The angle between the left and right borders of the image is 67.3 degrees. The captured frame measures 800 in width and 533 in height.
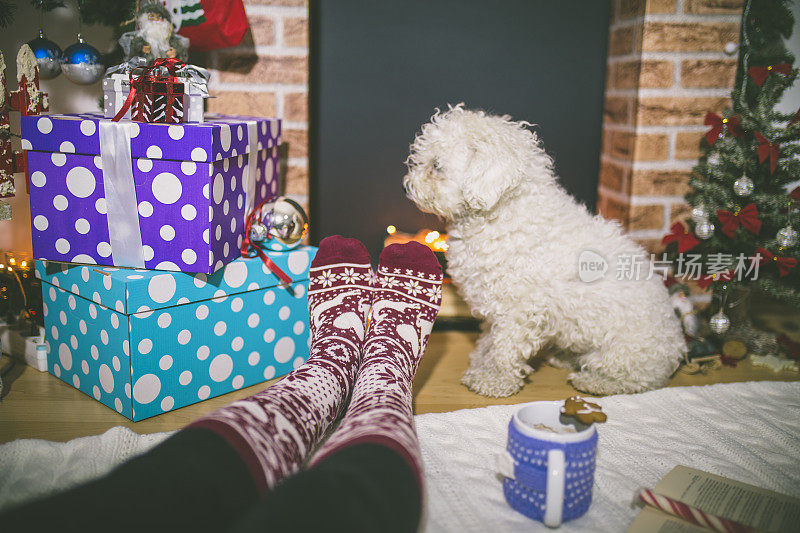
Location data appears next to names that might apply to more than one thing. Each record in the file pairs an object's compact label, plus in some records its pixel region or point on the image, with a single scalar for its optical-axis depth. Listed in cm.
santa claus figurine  149
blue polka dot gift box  127
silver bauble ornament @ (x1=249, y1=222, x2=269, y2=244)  146
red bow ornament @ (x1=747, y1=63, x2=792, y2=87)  167
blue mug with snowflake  89
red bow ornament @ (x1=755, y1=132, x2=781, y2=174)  163
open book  94
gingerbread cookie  96
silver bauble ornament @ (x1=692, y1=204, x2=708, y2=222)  174
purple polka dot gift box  126
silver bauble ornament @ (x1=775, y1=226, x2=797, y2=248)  164
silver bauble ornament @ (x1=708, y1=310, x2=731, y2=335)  174
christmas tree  167
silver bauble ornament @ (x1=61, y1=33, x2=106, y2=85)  151
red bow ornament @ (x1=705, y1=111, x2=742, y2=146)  174
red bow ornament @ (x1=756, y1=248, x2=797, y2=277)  164
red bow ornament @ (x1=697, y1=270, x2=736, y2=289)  172
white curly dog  141
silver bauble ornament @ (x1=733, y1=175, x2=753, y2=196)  167
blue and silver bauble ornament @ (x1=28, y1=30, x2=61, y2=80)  152
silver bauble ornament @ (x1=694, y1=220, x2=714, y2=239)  173
